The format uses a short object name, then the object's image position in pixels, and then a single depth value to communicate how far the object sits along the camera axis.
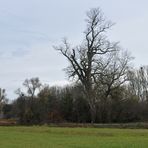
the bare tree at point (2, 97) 138.24
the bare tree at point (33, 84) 122.25
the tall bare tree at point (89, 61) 80.44
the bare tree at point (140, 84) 105.93
